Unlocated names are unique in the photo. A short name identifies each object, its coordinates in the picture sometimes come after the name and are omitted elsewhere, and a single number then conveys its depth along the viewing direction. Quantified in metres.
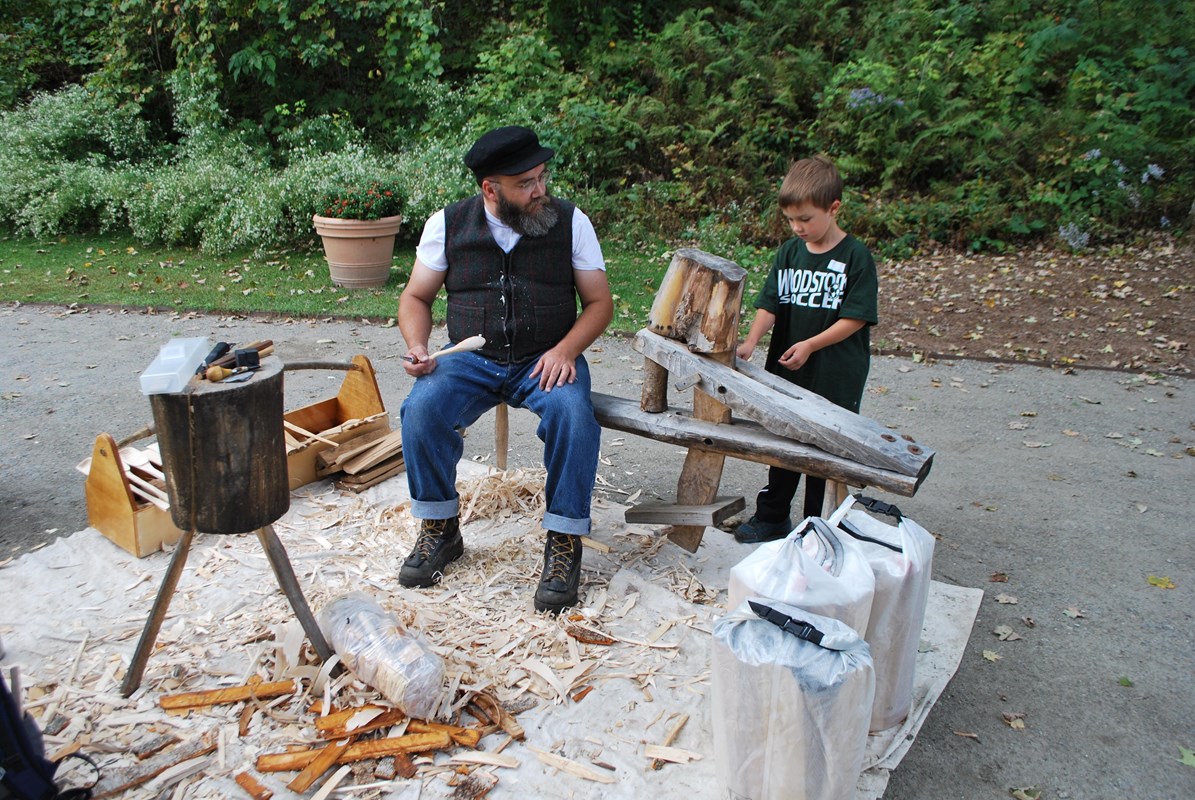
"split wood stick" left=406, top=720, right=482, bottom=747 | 2.56
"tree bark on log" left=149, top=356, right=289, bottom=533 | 2.57
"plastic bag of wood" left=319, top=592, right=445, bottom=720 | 2.60
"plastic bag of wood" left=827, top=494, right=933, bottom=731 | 2.53
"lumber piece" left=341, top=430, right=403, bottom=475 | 4.19
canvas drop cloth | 2.54
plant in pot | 7.85
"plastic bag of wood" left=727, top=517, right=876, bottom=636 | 2.36
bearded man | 3.26
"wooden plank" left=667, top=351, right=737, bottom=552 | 3.37
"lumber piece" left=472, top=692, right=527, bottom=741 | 2.62
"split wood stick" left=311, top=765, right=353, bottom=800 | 2.37
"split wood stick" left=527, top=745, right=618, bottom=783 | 2.47
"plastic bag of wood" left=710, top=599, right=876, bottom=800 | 2.10
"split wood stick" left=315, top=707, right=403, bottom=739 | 2.57
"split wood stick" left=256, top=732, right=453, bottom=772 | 2.47
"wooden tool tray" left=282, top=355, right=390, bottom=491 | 4.18
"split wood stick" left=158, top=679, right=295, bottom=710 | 2.70
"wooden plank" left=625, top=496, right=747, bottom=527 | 3.48
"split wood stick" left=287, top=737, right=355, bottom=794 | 2.39
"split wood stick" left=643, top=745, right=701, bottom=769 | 2.53
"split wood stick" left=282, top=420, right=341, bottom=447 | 4.16
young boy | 3.27
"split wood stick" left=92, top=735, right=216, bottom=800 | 2.40
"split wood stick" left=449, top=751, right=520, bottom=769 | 2.50
